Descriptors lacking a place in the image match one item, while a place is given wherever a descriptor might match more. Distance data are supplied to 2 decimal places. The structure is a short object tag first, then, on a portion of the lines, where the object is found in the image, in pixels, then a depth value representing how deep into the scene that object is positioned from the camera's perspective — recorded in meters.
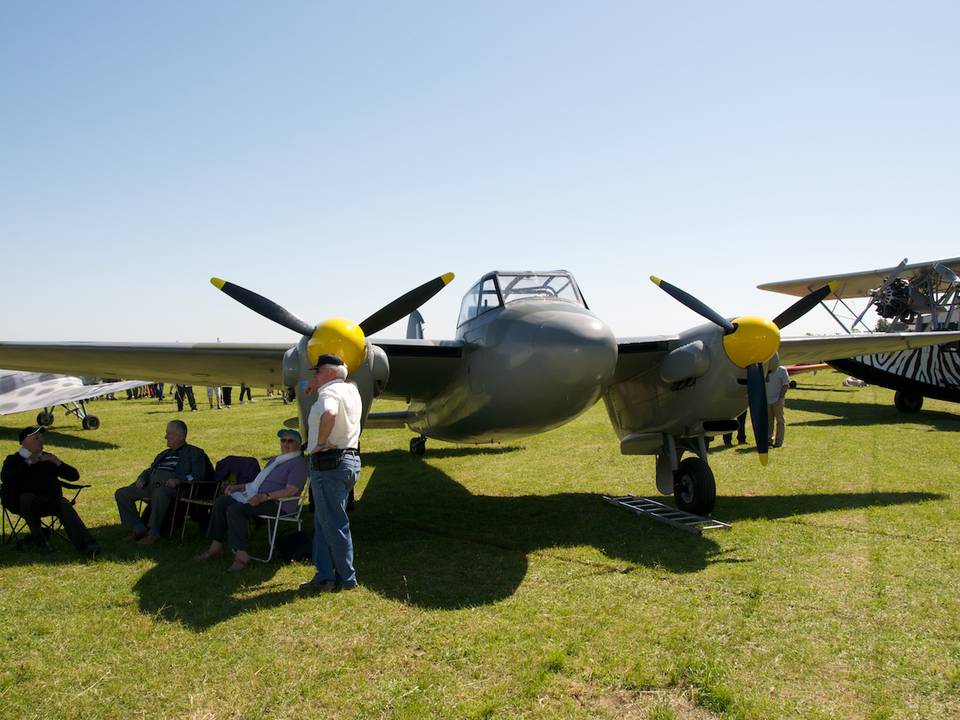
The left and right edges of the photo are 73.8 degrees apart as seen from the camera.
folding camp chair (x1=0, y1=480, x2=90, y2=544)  7.15
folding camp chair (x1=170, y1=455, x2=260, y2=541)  7.53
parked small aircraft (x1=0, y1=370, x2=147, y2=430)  21.09
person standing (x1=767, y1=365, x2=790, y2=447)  12.71
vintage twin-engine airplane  6.93
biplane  21.02
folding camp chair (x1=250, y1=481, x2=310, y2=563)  6.55
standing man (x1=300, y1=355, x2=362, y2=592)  5.46
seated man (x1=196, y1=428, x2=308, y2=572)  6.47
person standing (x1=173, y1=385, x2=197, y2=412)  28.19
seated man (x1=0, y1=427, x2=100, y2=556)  6.82
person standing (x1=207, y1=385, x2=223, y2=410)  30.66
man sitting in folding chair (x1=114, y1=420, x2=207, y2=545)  7.34
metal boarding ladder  7.76
